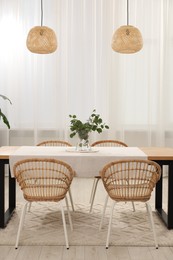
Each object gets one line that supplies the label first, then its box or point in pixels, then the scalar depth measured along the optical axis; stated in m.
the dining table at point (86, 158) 3.96
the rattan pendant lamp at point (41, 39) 4.61
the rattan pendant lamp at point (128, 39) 4.61
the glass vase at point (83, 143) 4.32
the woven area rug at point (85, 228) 3.73
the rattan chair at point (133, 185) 3.58
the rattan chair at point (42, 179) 3.58
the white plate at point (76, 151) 4.29
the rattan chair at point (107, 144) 4.86
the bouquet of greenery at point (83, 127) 4.28
